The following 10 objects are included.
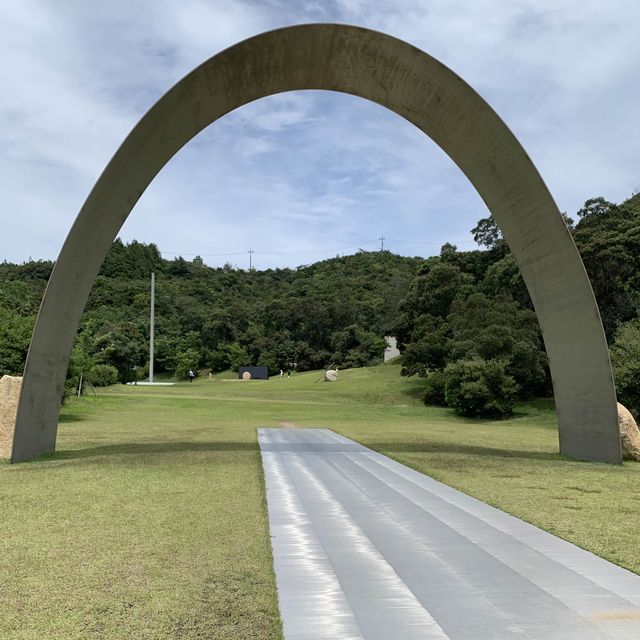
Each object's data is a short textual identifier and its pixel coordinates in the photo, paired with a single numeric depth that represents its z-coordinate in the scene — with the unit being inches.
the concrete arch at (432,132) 386.0
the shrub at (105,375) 1587.4
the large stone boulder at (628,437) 432.5
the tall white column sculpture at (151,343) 2056.6
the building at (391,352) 2223.2
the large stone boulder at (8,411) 406.6
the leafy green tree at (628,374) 764.0
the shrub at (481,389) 1093.8
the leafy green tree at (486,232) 2071.9
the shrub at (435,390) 1343.5
